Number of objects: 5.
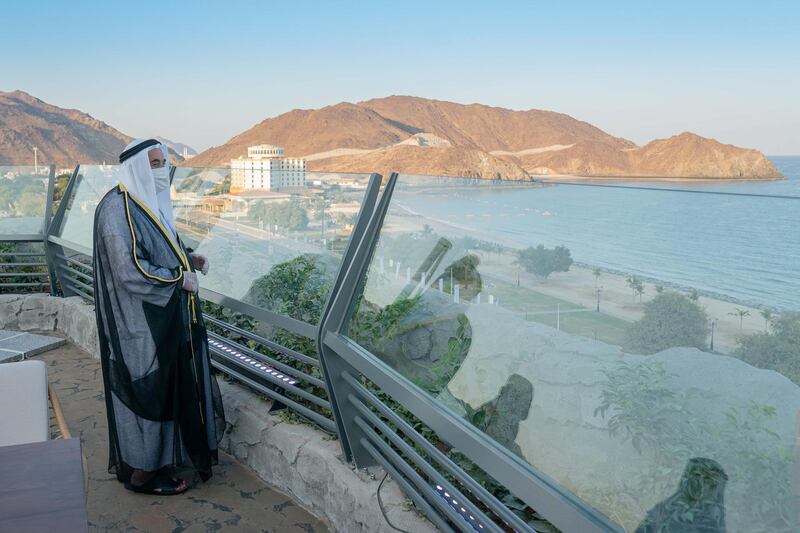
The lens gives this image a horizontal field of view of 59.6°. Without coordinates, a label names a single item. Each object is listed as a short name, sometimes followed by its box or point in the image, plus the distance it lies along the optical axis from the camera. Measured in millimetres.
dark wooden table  1467
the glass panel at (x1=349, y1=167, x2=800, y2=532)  1110
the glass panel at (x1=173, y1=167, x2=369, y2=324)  2885
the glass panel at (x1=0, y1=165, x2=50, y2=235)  6492
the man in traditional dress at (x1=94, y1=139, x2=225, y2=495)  2883
